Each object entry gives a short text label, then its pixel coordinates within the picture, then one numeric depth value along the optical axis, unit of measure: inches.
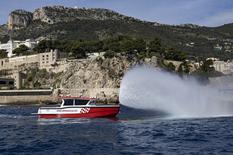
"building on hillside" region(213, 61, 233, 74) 7254.9
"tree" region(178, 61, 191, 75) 7203.3
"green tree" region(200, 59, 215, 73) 7298.2
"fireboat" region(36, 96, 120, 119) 2390.5
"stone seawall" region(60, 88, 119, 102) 6560.0
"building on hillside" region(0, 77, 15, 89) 7573.8
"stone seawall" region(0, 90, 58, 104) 6845.5
